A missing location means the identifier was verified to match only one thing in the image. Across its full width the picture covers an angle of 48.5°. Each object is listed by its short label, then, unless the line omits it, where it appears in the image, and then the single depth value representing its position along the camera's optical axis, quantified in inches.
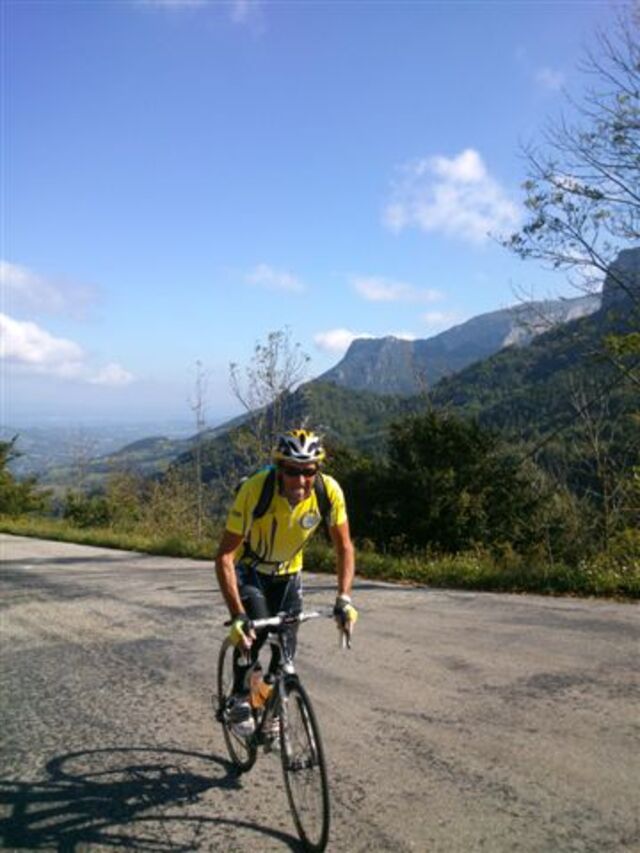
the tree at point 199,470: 970.7
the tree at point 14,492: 1910.7
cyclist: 160.4
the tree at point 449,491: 877.2
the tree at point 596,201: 463.8
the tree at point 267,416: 805.2
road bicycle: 141.9
